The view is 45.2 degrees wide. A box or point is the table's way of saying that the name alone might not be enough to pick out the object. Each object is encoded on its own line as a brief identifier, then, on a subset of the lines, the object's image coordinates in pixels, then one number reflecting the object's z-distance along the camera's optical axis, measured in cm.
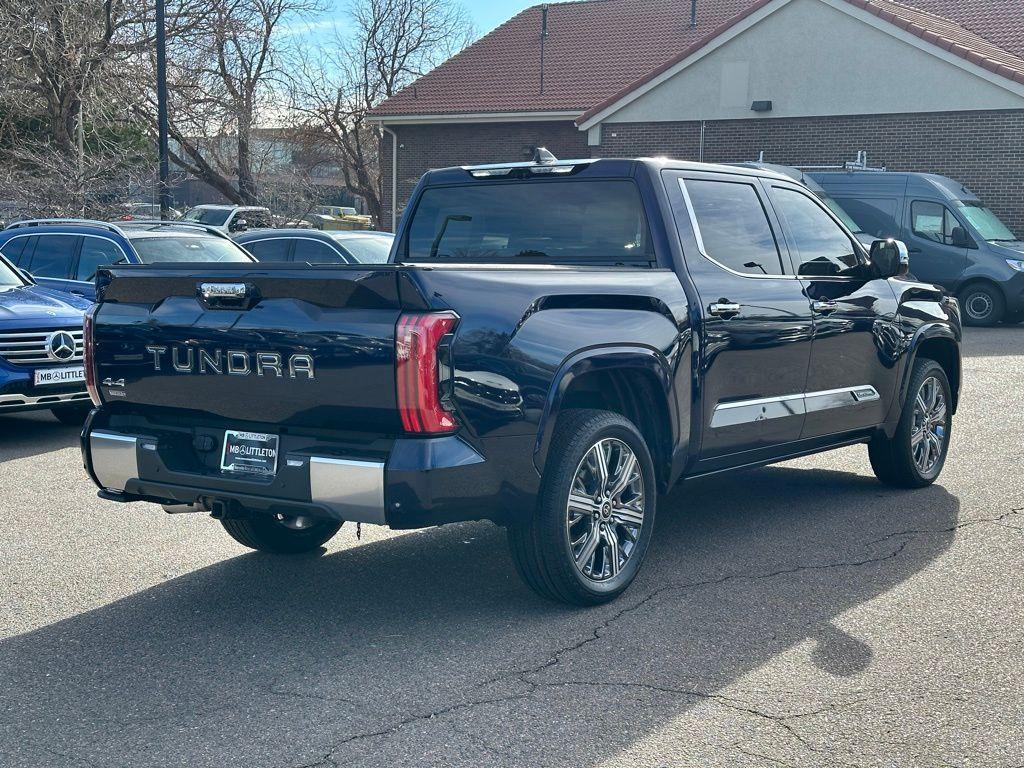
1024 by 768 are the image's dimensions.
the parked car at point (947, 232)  1962
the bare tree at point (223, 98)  3266
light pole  2309
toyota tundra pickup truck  442
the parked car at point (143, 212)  2273
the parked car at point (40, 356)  910
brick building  2528
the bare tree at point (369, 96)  4519
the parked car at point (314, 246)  1447
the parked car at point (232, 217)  2830
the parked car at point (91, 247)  1159
